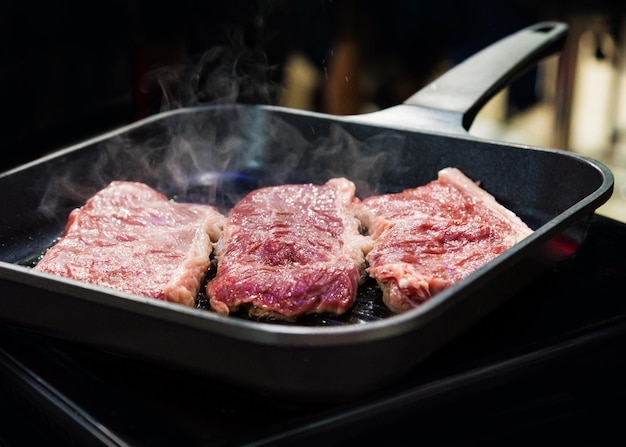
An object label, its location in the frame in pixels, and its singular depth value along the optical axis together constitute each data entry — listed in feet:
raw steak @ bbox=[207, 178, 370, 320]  1.85
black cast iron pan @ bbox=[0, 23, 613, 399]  1.59
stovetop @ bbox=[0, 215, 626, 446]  1.63
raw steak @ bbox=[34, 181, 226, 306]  1.89
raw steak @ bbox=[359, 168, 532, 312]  1.86
